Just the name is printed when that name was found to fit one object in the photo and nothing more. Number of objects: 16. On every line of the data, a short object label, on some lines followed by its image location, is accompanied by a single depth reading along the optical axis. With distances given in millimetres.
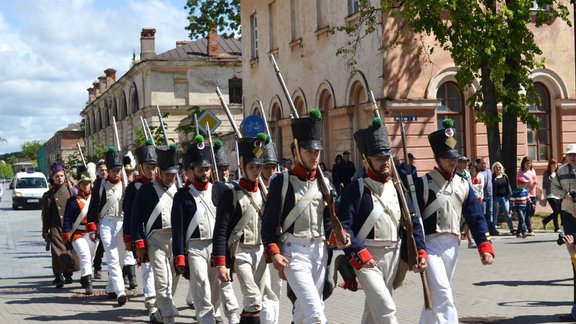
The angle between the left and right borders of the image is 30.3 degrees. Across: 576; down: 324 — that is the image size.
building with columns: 57219
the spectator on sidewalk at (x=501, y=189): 22188
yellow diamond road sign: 17281
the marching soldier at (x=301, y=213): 8453
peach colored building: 27031
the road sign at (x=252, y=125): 17188
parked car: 49000
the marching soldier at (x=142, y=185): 11781
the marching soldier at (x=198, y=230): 10008
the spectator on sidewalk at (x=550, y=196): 22109
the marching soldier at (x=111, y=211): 14109
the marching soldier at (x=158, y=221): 11055
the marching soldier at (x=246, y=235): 9391
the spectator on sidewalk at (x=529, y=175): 23156
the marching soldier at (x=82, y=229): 14672
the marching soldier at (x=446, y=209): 8758
